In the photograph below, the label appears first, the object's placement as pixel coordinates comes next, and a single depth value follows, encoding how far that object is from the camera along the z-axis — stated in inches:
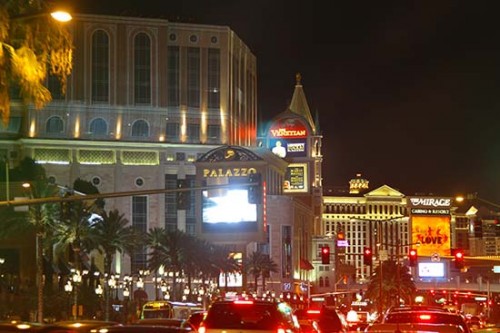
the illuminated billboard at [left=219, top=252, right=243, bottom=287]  5074.3
